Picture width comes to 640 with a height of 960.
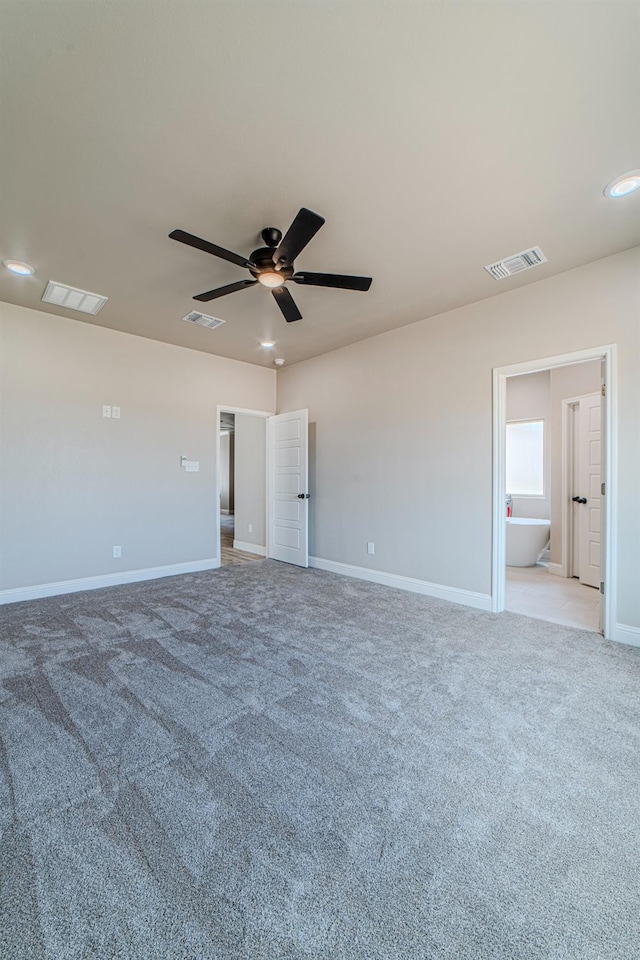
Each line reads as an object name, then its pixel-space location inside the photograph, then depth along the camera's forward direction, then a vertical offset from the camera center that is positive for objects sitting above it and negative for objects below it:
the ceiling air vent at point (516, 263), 2.96 +1.64
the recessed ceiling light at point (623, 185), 2.20 +1.65
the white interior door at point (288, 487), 5.41 -0.17
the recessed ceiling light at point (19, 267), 3.10 +1.65
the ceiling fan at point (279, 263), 2.17 +1.32
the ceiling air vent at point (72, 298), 3.54 +1.65
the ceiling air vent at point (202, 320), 4.05 +1.62
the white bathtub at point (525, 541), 5.54 -0.92
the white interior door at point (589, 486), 4.52 -0.13
